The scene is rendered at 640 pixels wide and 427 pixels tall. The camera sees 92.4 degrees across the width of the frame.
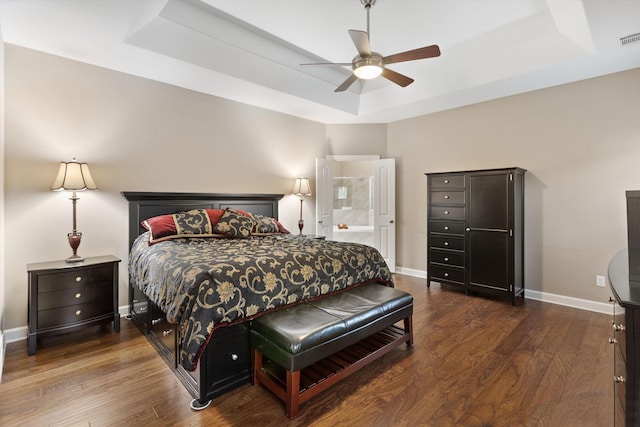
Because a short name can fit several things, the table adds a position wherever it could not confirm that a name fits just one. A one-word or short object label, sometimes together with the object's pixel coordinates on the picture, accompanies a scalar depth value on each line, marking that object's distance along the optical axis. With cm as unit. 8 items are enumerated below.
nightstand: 252
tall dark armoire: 372
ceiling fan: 237
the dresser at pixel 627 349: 98
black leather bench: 180
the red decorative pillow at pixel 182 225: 309
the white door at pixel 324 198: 520
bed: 188
